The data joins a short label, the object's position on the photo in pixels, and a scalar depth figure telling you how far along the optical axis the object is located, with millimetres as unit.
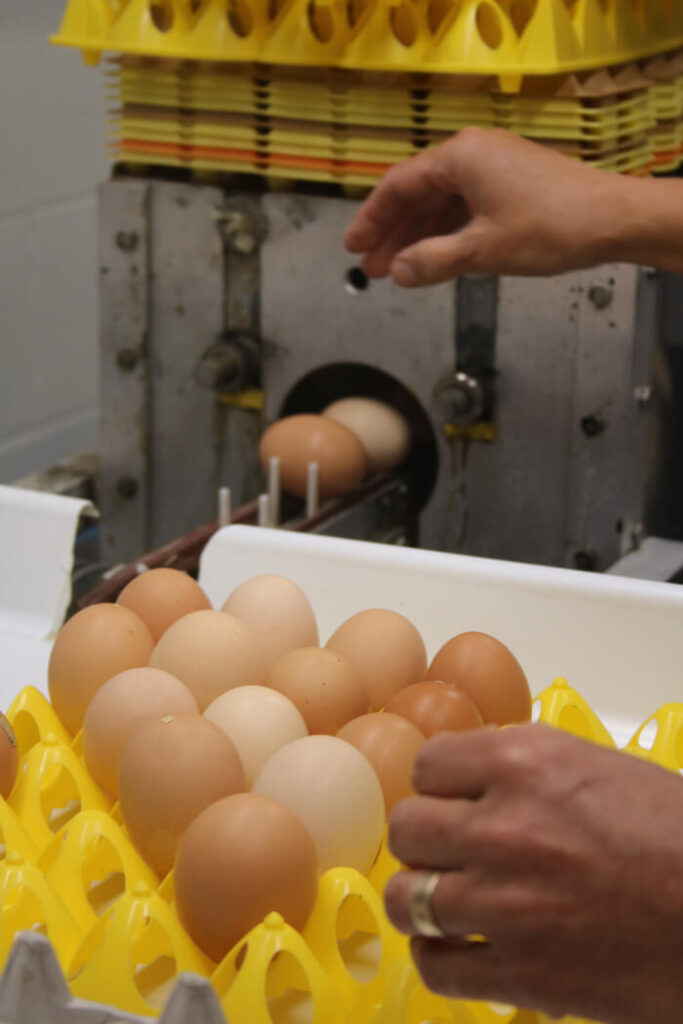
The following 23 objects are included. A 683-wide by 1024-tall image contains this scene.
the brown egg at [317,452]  1169
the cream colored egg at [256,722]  793
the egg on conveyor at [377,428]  1210
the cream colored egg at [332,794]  758
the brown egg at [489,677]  845
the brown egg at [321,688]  823
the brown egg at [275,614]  881
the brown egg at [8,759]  806
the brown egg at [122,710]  802
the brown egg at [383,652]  859
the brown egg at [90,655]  849
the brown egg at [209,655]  835
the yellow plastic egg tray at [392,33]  1102
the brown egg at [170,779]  760
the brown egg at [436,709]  813
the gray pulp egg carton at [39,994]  701
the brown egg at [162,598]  894
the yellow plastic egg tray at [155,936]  712
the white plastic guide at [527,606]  924
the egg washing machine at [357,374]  1145
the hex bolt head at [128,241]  1233
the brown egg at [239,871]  722
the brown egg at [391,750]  792
